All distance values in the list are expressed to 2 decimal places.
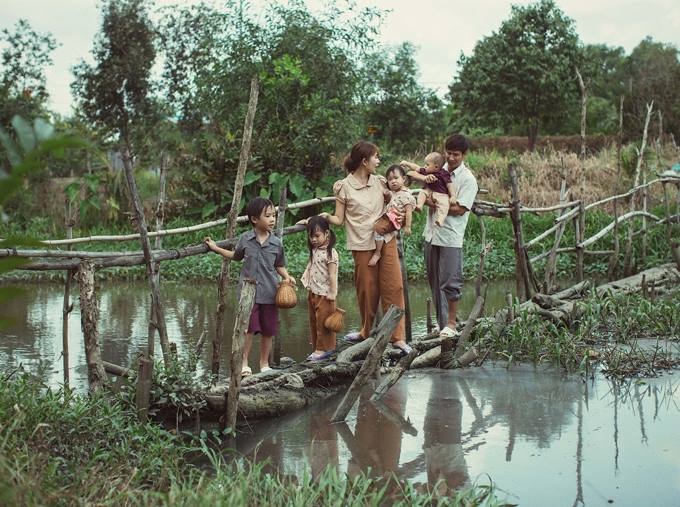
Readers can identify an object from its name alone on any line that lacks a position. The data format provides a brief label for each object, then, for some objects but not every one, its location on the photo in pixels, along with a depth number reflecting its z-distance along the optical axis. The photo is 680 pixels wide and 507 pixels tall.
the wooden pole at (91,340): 4.60
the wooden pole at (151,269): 5.18
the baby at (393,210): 6.20
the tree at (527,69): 26.55
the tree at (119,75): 24.47
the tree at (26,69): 21.97
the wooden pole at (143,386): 4.35
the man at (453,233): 6.77
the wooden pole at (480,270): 7.43
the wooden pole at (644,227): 11.47
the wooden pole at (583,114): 9.28
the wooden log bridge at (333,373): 4.99
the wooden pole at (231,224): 5.73
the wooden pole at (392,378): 5.39
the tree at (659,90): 26.73
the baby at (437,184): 6.66
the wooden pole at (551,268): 8.60
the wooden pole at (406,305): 7.09
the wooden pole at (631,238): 10.88
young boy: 5.65
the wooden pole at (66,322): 5.05
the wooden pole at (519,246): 8.12
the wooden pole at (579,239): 9.55
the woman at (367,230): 6.19
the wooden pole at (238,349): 4.59
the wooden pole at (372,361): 5.01
